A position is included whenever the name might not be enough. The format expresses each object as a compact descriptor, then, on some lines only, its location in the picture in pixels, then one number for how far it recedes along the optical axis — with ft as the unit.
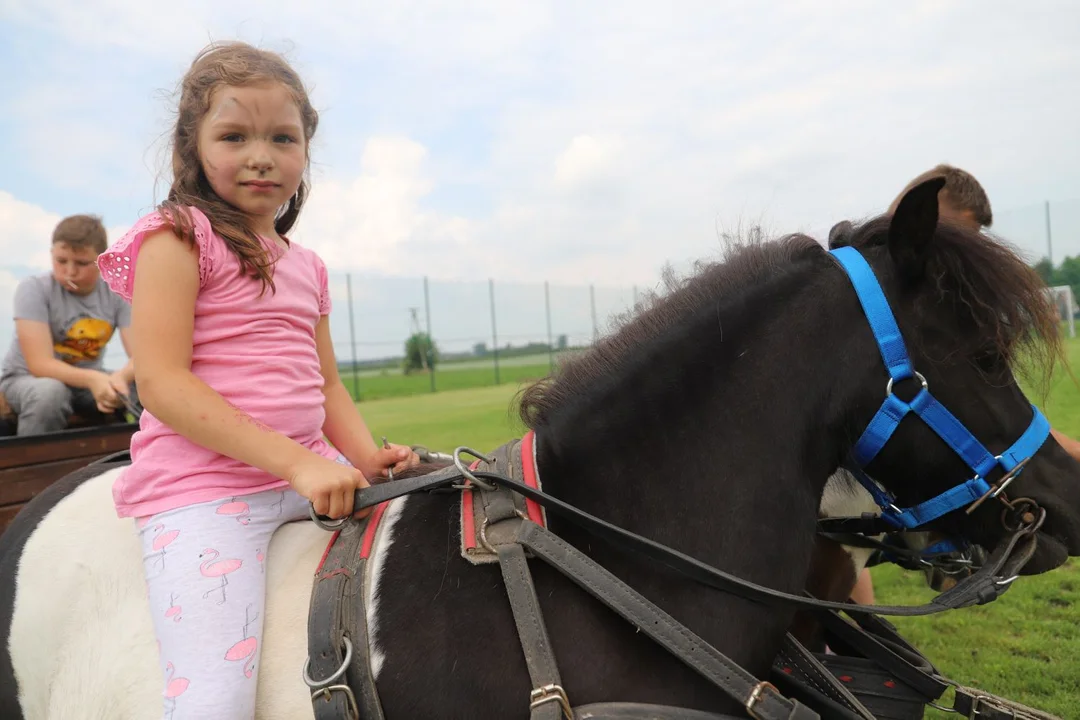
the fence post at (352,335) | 80.77
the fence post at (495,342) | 105.40
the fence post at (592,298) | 119.03
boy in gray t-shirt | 11.84
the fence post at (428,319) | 99.48
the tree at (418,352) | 100.22
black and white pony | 4.54
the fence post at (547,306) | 113.83
